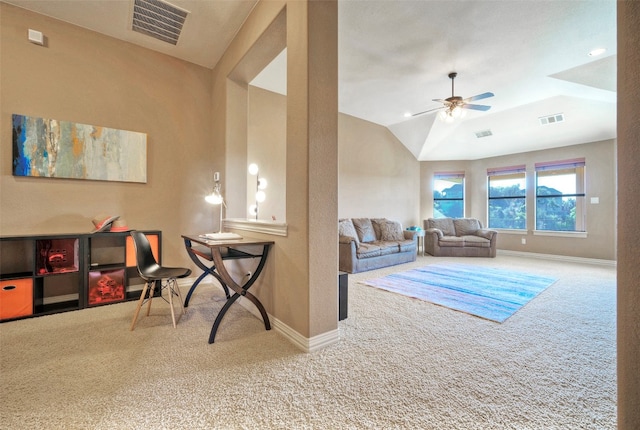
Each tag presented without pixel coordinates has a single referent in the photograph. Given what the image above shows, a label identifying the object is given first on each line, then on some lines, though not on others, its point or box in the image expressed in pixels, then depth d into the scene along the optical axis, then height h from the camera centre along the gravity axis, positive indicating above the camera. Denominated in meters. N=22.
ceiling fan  3.88 +1.61
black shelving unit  2.48 -0.57
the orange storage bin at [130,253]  3.02 -0.44
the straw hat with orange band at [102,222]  2.86 -0.09
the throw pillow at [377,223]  5.77 -0.17
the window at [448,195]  7.32 +0.56
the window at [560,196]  5.69 +0.45
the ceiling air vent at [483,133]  6.07 +1.88
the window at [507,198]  6.47 +0.45
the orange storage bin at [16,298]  2.41 -0.77
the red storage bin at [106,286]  2.83 -0.78
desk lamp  2.95 +0.18
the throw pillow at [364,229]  5.39 -0.29
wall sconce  4.11 +0.51
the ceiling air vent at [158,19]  2.69 +2.07
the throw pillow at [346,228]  4.96 -0.25
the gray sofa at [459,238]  6.03 -0.53
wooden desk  2.09 -0.35
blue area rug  2.91 -0.97
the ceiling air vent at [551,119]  5.13 +1.89
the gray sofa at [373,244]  4.54 -0.54
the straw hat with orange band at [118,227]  2.92 -0.14
